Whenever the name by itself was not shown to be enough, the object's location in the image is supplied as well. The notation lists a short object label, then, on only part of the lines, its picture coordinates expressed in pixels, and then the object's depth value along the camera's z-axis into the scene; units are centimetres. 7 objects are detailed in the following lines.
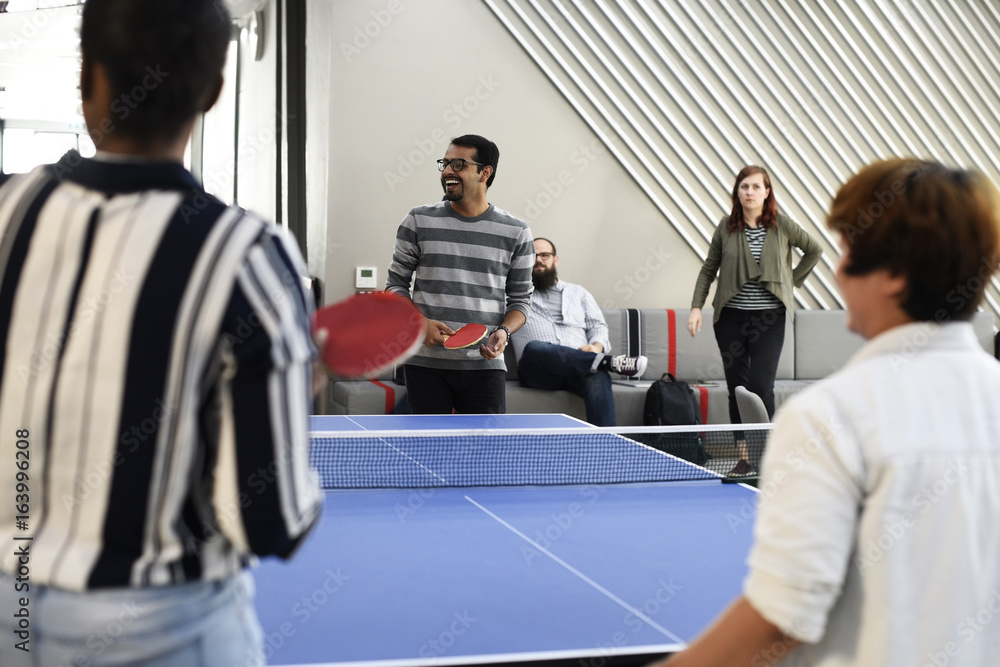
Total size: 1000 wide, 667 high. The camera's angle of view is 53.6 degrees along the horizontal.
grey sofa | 635
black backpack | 619
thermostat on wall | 688
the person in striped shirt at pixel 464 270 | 394
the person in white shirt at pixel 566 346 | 623
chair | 457
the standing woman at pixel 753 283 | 529
